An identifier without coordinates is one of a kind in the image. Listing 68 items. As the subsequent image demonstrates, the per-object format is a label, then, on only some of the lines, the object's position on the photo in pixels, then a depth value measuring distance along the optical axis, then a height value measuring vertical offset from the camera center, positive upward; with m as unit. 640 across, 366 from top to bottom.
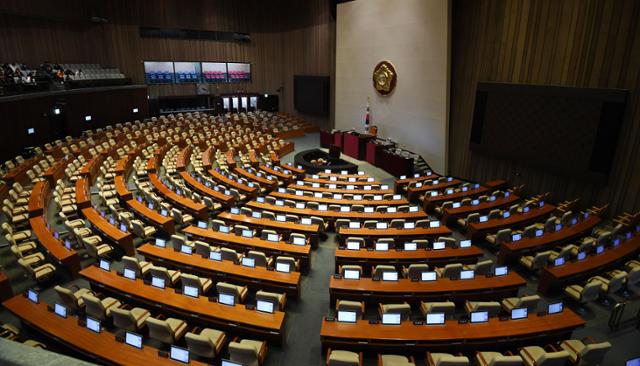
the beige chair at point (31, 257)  8.62 -4.19
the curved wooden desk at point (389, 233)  10.06 -3.97
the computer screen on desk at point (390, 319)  6.37 -3.94
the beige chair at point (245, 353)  5.70 -4.13
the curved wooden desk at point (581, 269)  8.14 -3.95
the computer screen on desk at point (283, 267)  8.12 -3.96
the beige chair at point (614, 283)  7.81 -4.06
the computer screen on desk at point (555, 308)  6.64 -3.87
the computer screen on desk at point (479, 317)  6.43 -3.91
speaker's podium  20.97 -3.43
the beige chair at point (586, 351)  5.77 -4.16
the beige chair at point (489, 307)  6.70 -3.90
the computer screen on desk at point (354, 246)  9.09 -3.89
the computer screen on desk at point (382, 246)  9.11 -3.89
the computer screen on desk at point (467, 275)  7.84 -3.92
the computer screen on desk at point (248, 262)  8.20 -3.90
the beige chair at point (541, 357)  5.57 -4.09
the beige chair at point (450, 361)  5.34 -3.90
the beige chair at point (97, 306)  6.77 -4.17
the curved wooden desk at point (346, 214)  11.34 -3.96
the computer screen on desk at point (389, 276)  7.66 -3.86
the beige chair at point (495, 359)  5.38 -3.98
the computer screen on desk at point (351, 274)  7.75 -3.89
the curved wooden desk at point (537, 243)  9.44 -3.94
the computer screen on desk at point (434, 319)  6.35 -3.91
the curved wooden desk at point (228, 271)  7.74 -4.00
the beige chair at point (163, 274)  7.76 -4.00
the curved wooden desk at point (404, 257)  8.68 -3.95
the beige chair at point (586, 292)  7.57 -4.17
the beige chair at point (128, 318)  6.47 -4.16
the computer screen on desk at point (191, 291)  7.04 -3.90
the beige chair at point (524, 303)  6.99 -4.02
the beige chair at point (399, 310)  6.67 -3.95
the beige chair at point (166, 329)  6.17 -4.16
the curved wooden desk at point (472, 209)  12.11 -3.98
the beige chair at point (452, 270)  7.94 -3.86
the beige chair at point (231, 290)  7.12 -3.95
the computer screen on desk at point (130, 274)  7.66 -3.92
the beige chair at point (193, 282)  7.55 -4.02
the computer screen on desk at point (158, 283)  7.33 -3.91
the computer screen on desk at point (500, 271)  7.89 -3.84
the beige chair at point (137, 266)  8.11 -4.07
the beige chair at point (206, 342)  5.86 -4.19
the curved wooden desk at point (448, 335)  6.07 -4.03
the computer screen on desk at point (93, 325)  6.04 -3.92
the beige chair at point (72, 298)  6.99 -4.14
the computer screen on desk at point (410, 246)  9.15 -3.89
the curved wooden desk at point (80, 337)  5.54 -4.04
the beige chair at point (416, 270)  7.92 -3.88
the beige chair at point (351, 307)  6.67 -3.94
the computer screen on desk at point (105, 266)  7.93 -3.90
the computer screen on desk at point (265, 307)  6.61 -3.92
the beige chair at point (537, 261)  8.86 -4.12
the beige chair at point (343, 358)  5.52 -4.14
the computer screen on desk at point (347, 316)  6.39 -3.92
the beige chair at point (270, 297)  6.84 -3.91
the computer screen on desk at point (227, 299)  6.80 -3.91
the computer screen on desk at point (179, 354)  5.43 -3.92
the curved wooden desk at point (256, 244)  9.01 -3.96
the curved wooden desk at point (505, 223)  10.77 -3.97
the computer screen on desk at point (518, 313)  6.59 -3.93
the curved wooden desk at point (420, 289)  7.37 -3.98
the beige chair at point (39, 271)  8.24 -4.28
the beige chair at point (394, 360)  5.64 -4.18
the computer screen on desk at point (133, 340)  5.71 -3.93
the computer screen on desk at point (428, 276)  7.66 -3.85
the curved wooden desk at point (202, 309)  6.43 -4.02
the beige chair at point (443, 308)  6.71 -3.94
